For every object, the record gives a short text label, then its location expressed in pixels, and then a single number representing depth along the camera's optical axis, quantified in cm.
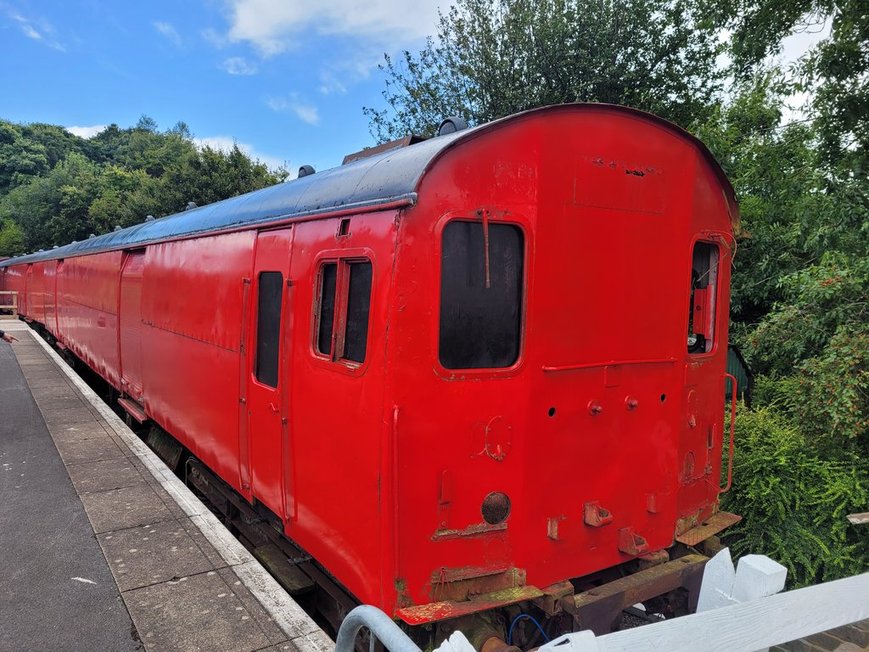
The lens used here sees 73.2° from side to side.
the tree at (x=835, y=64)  618
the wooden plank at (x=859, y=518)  501
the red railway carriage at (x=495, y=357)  290
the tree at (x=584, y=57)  1455
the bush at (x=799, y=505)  524
